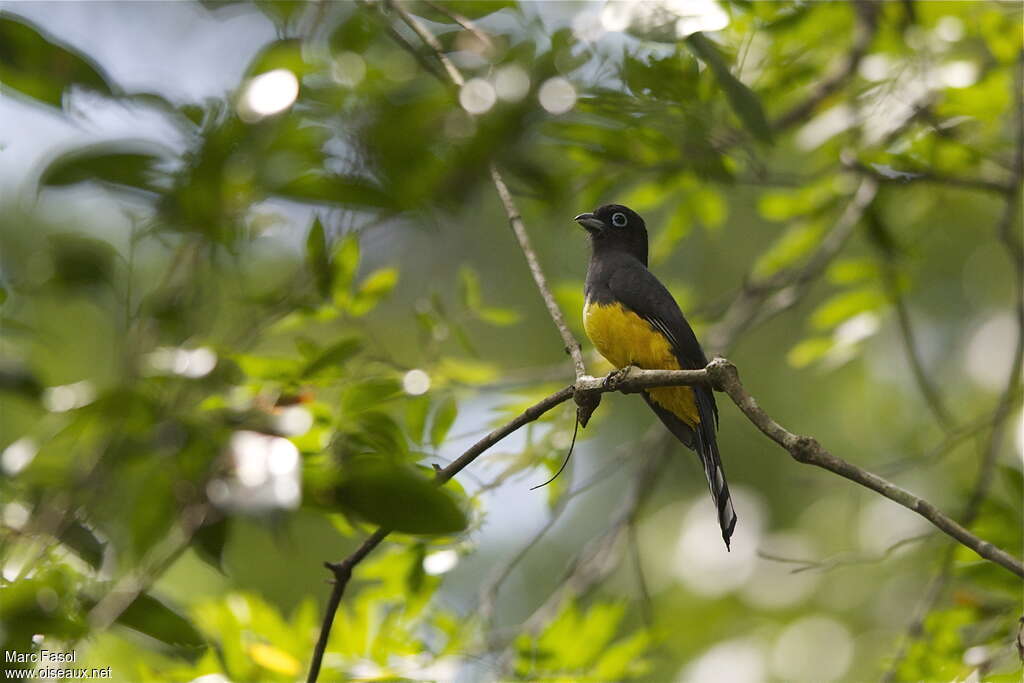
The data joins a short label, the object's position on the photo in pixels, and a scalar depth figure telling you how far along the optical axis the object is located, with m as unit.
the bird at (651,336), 8.17
